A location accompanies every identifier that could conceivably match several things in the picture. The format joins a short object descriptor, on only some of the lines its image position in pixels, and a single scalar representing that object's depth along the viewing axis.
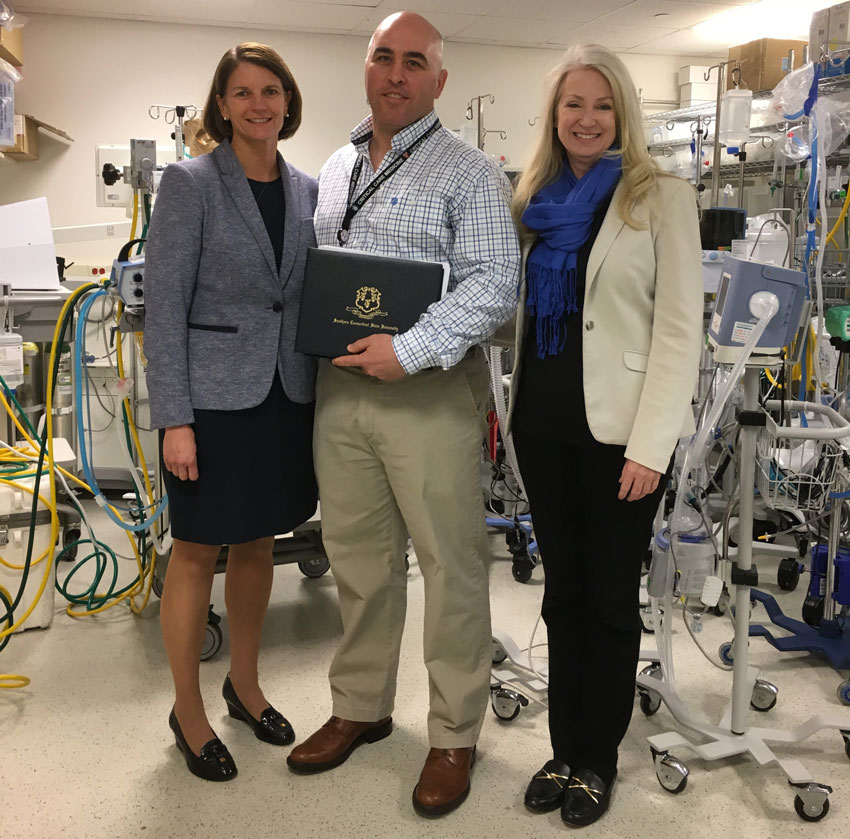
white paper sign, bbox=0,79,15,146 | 3.32
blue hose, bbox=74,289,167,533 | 2.38
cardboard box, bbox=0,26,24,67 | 4.48
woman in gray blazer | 1.73
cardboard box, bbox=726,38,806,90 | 4.95
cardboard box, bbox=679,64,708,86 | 6.69
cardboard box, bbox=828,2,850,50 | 3.19
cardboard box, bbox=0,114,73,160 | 4.77
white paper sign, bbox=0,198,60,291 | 2.97
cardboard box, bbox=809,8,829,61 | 3.28
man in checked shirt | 1.69
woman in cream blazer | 1.58
